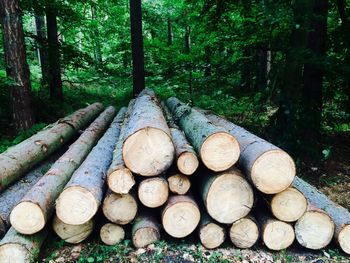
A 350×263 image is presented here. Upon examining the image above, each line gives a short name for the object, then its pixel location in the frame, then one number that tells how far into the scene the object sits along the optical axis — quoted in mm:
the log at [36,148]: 4605
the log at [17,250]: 3441
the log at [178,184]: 3936
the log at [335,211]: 3873
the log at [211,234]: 3919
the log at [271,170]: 3732
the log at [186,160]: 3877
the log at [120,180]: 3760
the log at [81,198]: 3641
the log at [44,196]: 3510
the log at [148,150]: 3773
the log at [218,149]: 3812
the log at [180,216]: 3850
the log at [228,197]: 3848
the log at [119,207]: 3861
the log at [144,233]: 3867
